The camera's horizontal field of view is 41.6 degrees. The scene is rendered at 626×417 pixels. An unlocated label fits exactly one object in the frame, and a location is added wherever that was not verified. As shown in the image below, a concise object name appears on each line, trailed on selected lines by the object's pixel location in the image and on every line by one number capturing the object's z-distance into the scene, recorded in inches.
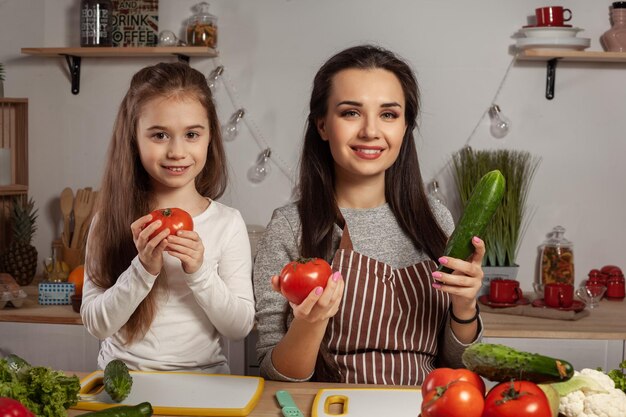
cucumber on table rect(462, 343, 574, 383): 39.4
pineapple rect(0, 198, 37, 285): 117.4
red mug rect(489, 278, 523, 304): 106.6
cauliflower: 43.4
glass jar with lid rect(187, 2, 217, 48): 118.5
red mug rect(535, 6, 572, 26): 114.0
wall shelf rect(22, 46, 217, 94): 117.5
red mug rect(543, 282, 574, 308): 104.7
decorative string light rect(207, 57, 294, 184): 123.1
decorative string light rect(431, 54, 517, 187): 120.6
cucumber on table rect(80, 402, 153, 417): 44.2
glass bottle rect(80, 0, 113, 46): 120.3
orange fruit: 104.3
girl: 62.8
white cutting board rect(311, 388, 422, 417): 52.6
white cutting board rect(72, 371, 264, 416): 52.7
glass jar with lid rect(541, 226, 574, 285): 118.0
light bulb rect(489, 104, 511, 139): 120.2
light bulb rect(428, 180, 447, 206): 121.1
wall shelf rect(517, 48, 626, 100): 113.3
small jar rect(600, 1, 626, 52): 116.1
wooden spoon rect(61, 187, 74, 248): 123.6
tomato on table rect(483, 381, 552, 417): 36.3
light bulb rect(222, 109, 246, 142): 122.2
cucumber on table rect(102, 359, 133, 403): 52.8
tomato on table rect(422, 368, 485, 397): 38.2
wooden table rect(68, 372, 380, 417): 53.3
